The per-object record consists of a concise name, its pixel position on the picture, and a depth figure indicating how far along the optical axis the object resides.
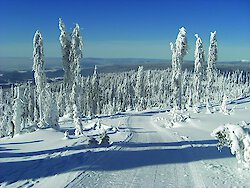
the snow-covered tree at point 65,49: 42.50
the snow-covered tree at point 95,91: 76.44
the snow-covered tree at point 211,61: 60.09
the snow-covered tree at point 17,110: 44.25
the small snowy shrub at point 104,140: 18.34
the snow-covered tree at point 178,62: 54.06
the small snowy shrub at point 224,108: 39.22
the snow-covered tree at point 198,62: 58.97
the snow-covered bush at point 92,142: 17.67
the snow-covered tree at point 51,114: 30.58
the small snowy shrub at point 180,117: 35.44
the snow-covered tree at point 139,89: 84.25
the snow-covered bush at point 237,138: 12.45
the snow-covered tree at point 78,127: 26.20
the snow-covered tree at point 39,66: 42.88
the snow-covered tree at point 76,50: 42.31
